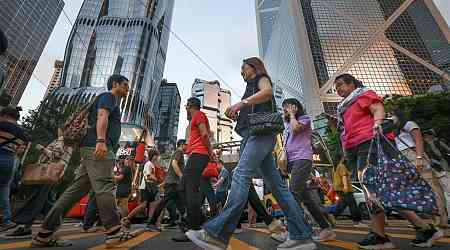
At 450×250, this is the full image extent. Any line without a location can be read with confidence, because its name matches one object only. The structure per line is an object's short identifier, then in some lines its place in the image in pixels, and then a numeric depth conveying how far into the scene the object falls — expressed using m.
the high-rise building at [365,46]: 59.28
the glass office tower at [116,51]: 74.62
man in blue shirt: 2.34
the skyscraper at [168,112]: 118.69
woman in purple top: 3.00
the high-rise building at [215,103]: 114.12
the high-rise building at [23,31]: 51.12
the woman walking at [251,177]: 1.79
